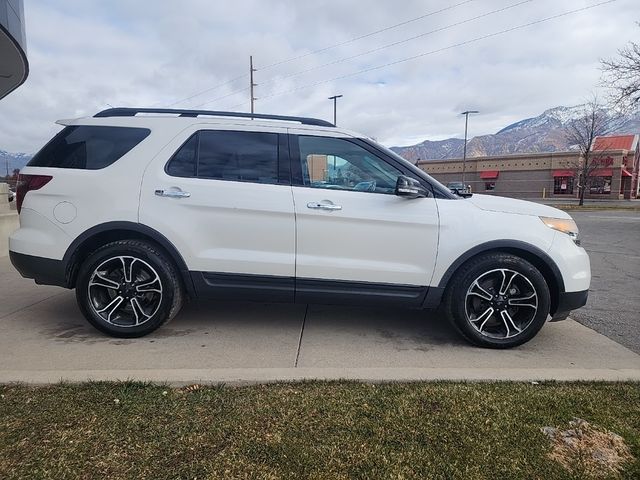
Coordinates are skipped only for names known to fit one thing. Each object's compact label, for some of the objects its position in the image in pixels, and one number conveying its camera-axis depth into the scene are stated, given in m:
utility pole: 36.50
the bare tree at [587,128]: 36.31
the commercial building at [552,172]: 52.09
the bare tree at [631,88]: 21.56
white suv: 3.90
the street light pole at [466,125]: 48.48
